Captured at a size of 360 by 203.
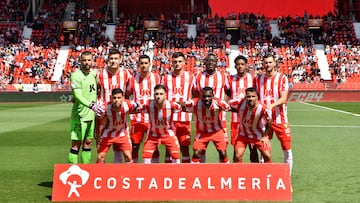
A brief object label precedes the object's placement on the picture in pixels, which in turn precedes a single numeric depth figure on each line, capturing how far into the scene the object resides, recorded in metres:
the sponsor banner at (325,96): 39.88
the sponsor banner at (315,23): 54.16
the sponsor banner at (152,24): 53.78
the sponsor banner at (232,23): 53.45
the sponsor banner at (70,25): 53.78
